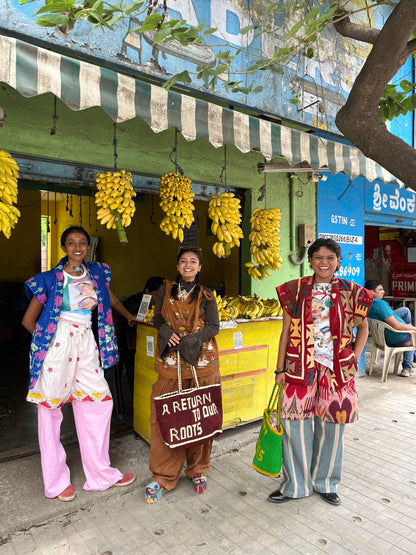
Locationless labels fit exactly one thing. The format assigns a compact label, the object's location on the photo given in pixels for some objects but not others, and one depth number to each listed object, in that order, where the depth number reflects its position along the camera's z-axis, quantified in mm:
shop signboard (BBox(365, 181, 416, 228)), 6887
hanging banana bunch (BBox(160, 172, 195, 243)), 3678
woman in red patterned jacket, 2947
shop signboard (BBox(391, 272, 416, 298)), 11164
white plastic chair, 6383
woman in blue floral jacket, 2982
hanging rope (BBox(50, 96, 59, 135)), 3546
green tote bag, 2945
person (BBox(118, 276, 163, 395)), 4688
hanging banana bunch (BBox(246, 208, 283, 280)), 4434
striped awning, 2387
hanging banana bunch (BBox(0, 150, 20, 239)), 2680
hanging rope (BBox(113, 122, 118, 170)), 3668
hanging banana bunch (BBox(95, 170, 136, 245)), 3219
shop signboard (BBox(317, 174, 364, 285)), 6117
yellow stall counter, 3936
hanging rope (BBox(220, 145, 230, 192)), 4809
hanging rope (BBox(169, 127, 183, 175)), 4248
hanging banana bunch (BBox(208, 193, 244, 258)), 3998
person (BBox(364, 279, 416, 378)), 6191
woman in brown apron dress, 3127
